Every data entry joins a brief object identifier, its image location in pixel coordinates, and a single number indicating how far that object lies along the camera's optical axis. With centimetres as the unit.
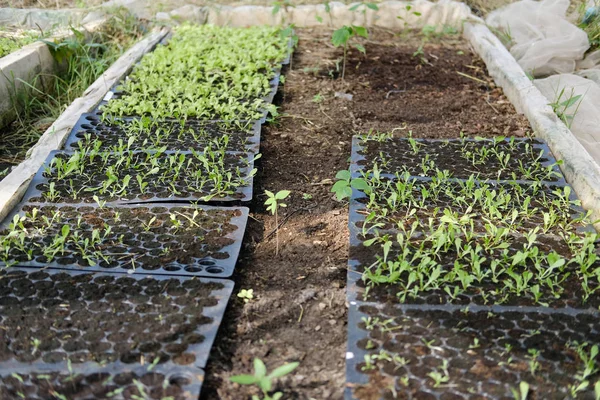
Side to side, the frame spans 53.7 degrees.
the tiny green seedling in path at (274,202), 230
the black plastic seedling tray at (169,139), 318
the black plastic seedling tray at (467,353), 167
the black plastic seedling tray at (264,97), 357
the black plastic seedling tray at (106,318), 179
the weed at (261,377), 150
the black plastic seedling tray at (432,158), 289
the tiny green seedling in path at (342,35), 411
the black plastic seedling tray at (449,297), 201
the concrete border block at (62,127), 266
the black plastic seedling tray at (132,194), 266
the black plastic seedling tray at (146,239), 222
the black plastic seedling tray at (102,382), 164
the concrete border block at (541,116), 270
